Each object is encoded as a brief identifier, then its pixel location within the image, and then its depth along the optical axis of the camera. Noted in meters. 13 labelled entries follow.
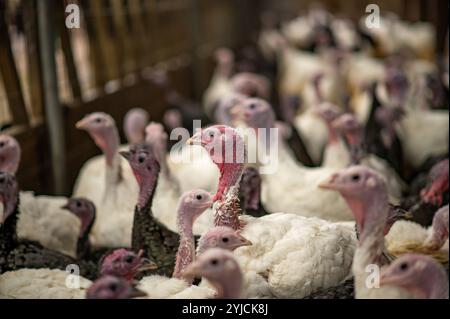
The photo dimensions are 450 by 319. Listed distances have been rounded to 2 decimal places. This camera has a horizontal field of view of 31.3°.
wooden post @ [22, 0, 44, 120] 4.58
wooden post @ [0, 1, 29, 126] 4.42
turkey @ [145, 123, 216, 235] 3.06
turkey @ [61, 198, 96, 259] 3.60
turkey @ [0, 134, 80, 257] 3.38
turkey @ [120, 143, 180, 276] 3.08
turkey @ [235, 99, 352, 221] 3.47
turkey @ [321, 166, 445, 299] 2.23
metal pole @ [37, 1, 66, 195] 4.61
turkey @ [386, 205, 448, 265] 2.74
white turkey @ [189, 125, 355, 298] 2.60
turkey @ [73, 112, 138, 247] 3.57
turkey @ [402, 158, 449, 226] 3.27
